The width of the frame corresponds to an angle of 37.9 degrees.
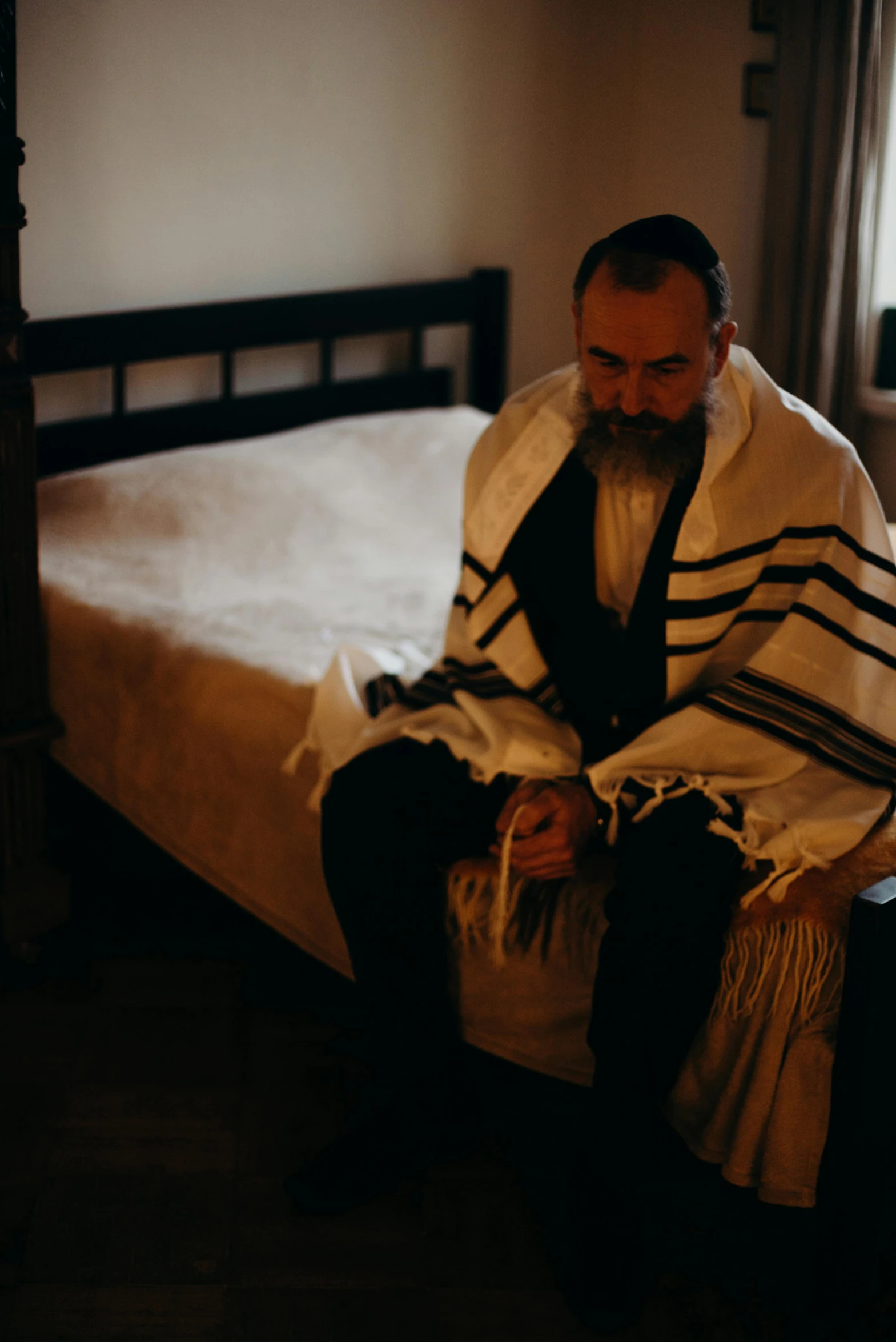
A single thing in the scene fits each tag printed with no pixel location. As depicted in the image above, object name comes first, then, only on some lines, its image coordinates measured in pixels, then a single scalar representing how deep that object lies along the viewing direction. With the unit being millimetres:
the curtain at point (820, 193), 2738
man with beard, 1300
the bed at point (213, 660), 1266
